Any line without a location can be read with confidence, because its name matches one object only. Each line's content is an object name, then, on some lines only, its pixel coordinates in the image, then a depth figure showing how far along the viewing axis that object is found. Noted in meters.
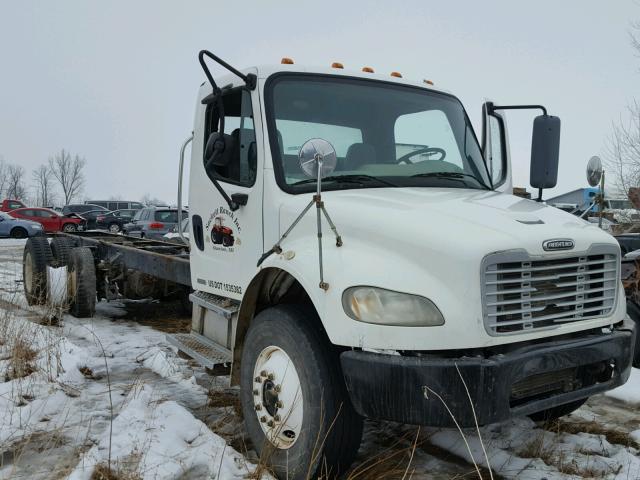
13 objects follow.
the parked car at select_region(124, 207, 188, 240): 20.97
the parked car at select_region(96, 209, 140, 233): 33.09
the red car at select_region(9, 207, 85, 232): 30.88
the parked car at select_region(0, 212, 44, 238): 29.56
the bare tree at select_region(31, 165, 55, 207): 97.81
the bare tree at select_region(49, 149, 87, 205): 96.31
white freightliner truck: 2.74
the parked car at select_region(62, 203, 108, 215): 36.38
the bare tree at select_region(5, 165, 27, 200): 96.31
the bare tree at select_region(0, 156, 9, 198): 97.40
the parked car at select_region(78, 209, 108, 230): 34.31
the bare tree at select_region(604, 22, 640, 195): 19.33
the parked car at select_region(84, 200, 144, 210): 50.56
